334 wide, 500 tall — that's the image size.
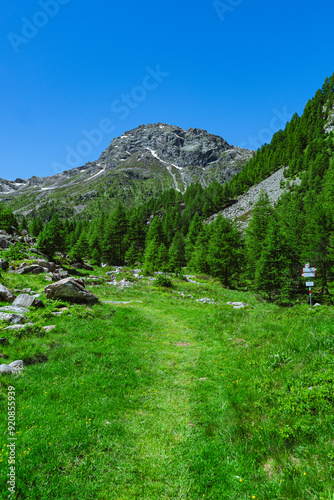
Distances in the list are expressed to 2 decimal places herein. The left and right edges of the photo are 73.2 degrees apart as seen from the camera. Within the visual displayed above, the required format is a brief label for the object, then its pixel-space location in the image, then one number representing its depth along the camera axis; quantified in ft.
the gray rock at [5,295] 41.23
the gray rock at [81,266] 138.77
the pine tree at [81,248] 216.33
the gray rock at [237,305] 74.36
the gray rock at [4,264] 70.35
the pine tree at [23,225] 365.73
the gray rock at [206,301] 87.22
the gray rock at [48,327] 34.54
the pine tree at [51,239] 139.95
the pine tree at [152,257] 173.78
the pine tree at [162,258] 175.71
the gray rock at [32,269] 73.87
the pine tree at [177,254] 179.69
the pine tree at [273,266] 104.53
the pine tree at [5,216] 199.58
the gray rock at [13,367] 23.22
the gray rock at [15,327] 30.88
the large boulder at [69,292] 50.67
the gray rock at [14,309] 36.53
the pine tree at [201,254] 184.44
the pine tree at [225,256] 141.08
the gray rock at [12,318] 33.47
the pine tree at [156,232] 234.79
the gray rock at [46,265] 86.06
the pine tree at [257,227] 138.92
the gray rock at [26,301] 41.06
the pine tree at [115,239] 210.18
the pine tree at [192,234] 243.81
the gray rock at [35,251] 119.53
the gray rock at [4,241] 108.78
